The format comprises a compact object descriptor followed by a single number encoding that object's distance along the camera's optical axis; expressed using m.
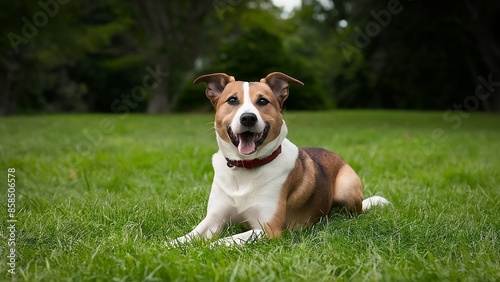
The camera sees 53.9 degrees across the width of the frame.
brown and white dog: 3.46
